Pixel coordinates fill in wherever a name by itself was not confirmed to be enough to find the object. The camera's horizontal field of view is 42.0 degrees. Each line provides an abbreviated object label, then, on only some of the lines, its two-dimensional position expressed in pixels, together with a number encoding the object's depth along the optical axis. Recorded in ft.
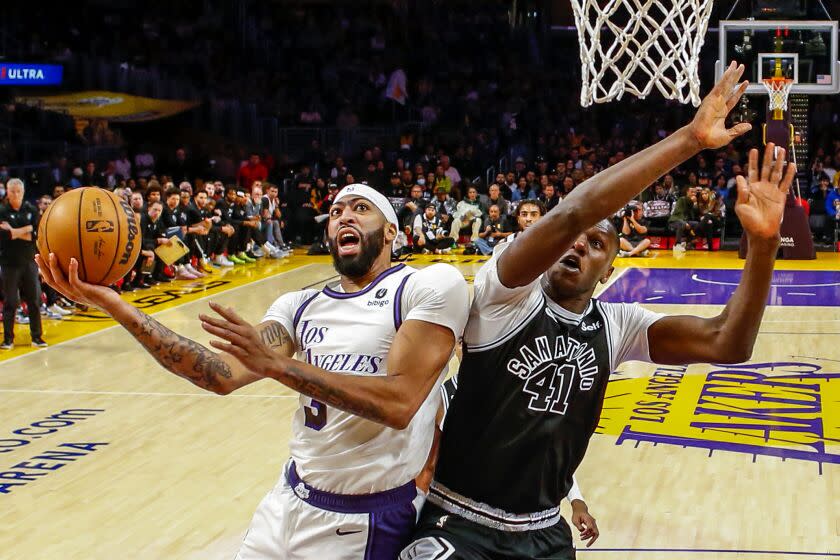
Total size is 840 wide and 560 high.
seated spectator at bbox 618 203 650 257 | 64.66
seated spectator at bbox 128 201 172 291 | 52.08
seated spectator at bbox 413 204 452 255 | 68.49
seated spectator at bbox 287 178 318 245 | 73.10
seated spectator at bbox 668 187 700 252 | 68.13
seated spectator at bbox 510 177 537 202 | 73.51
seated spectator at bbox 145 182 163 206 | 53.16
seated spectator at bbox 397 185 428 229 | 68.74
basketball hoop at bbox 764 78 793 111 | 58.03
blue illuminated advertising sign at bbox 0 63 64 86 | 73.51
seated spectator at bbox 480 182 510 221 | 67.51
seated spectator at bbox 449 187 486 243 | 69.62
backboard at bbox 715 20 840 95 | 57.47
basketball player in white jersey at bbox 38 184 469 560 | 10.24
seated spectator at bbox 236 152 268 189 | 79.82
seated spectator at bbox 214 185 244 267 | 61.62
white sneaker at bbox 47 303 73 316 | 45.93
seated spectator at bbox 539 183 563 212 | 68.59
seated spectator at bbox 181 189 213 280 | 57.47
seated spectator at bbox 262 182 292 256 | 67.47
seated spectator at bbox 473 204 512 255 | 66.64
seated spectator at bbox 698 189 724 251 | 68.23
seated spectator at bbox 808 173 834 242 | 67.99
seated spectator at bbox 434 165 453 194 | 77.10
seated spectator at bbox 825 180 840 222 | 66.69
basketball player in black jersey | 10.67
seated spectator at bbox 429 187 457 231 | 70.03
